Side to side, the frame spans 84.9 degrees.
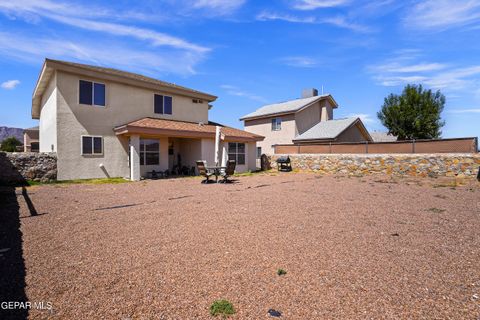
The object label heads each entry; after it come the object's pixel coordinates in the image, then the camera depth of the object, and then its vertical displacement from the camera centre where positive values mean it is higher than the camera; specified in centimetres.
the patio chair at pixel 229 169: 1401 -66
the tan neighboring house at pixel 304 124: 2609 +359
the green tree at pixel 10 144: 4019 +220
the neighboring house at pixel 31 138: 3219 +246
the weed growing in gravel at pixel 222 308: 270 -160
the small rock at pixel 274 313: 267 -161
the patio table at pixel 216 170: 1424 -73
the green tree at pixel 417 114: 3183 +523
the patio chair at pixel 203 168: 1370 -59
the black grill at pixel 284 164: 2127 -62
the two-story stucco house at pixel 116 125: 1422 +193
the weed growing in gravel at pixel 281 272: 352 -156
